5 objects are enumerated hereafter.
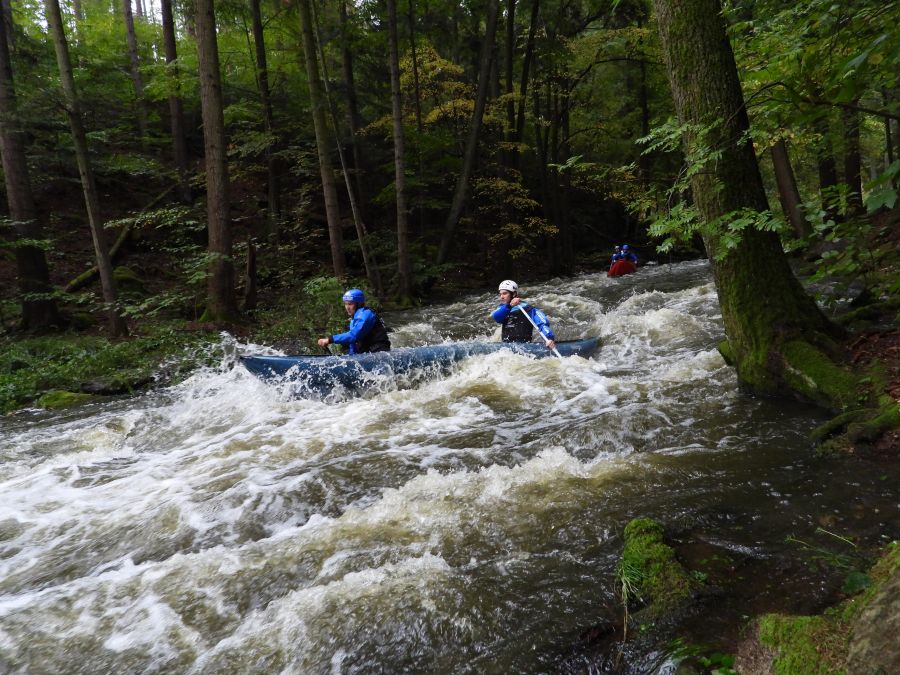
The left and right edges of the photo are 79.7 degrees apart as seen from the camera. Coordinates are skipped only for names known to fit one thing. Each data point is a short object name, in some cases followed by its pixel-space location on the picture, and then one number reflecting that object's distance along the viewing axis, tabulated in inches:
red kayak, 646.5
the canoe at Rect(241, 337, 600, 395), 256.8
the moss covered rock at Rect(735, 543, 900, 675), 58.5
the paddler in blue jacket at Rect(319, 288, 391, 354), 294.5
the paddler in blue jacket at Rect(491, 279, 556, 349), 323.3
